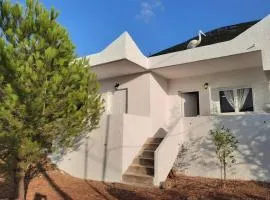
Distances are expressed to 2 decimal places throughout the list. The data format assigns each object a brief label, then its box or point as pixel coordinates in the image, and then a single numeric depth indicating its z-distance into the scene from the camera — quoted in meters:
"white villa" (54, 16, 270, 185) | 8.36
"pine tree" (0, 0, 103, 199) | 5.44
